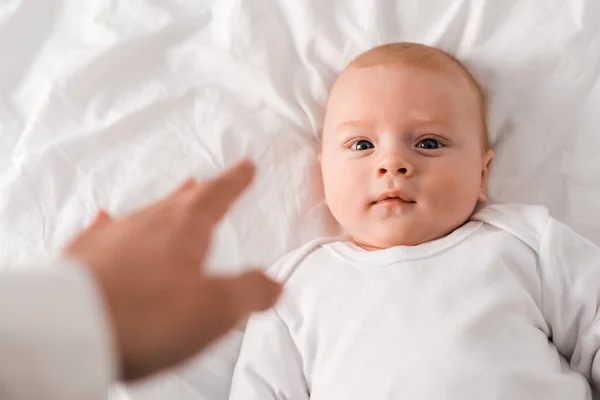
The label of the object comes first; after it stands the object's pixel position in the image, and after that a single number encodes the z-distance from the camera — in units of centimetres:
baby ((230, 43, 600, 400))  97
